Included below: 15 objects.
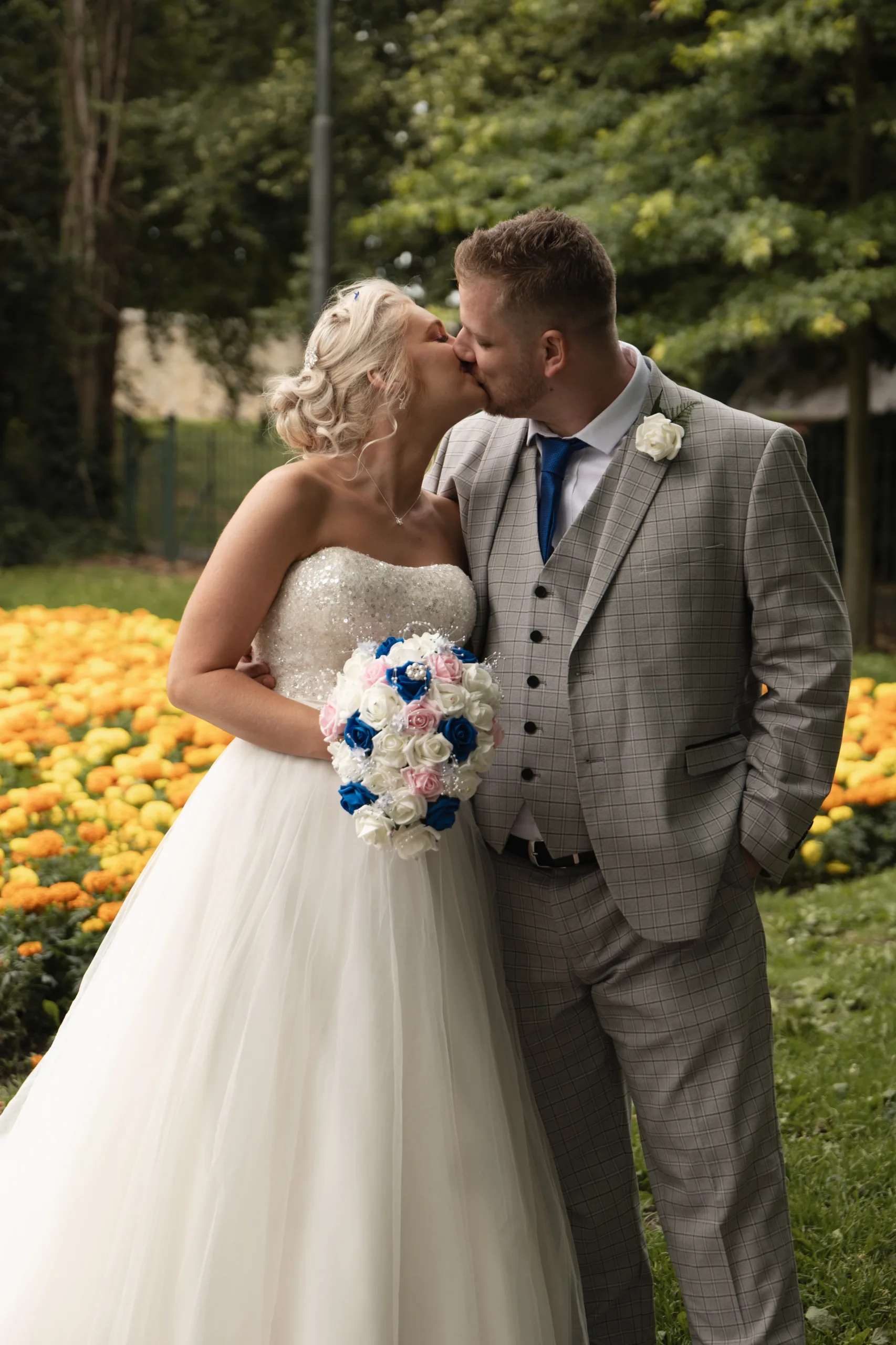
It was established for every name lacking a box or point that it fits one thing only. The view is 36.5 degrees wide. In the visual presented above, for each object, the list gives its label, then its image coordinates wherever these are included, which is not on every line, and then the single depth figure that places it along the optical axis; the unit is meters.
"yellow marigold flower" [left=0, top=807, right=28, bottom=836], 4.54
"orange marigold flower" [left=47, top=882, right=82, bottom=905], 4.20
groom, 2.69
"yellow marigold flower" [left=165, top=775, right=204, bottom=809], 4.86
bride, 2.49
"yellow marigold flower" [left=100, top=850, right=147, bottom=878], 4.31
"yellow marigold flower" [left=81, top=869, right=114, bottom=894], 4.18
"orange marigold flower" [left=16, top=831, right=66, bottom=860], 4.33
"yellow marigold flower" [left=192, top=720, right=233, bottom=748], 5.41
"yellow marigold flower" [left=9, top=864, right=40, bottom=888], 4.15
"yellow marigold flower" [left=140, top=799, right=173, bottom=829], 4.62
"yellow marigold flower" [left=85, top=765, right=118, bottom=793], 4.87
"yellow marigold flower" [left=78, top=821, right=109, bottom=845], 4.47
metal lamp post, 11.38
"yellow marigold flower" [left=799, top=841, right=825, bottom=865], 6.10
